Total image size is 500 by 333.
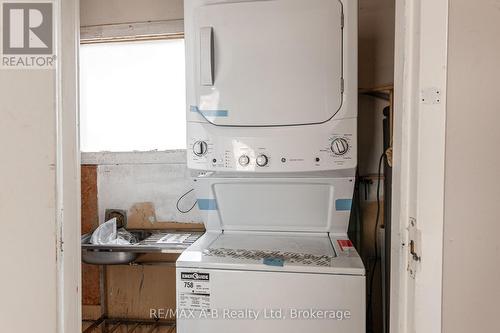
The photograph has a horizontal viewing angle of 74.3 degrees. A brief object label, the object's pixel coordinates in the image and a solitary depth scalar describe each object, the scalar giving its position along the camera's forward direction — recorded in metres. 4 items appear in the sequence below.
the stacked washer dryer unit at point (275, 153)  1.21
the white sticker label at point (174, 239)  1.92
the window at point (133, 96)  2.23
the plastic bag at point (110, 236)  1.95
